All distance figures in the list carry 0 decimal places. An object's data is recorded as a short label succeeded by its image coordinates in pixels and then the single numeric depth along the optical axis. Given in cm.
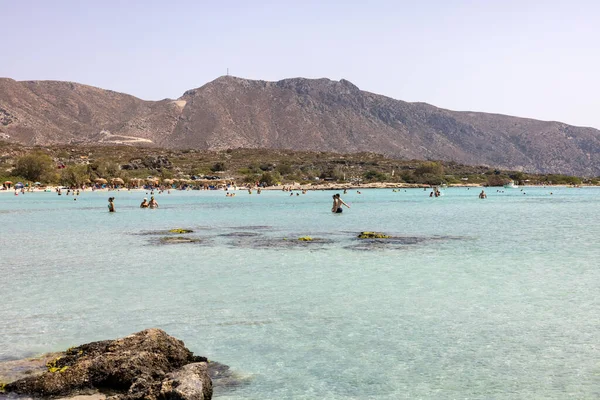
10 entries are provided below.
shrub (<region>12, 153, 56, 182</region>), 12369
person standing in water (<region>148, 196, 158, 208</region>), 6253
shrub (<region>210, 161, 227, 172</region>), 16462
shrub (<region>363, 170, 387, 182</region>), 17481
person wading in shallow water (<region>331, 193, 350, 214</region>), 5478
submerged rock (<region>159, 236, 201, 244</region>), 3016
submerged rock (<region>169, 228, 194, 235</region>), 3556
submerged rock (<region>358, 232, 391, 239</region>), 3173
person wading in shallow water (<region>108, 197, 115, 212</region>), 5481
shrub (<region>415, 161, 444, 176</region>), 18175
